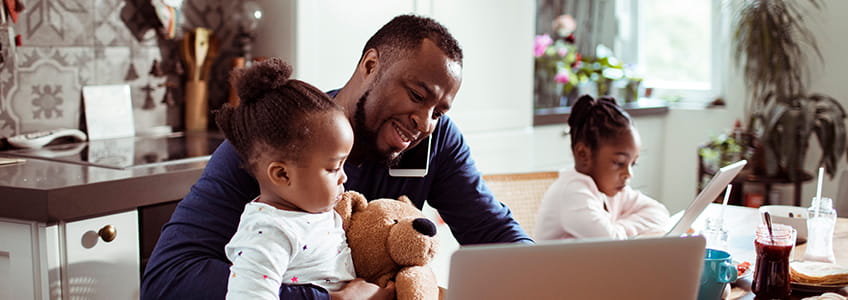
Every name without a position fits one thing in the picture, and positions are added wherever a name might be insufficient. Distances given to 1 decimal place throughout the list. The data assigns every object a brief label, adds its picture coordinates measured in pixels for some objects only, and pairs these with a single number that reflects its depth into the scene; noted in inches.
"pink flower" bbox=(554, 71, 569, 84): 163.6
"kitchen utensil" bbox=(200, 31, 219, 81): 113.8
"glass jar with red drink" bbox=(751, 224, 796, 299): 56.4
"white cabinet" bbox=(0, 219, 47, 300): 69.1
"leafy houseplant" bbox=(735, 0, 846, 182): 153.3
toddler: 48.1
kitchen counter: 67.5
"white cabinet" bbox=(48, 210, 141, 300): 70.8
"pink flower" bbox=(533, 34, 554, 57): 164.4
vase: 166.1
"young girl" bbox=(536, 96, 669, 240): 81.1
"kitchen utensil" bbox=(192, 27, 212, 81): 111.3
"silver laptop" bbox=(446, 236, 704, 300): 35.3
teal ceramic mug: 53.4
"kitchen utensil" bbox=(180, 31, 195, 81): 111.4
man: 53.5
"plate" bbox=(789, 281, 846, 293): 58.6
